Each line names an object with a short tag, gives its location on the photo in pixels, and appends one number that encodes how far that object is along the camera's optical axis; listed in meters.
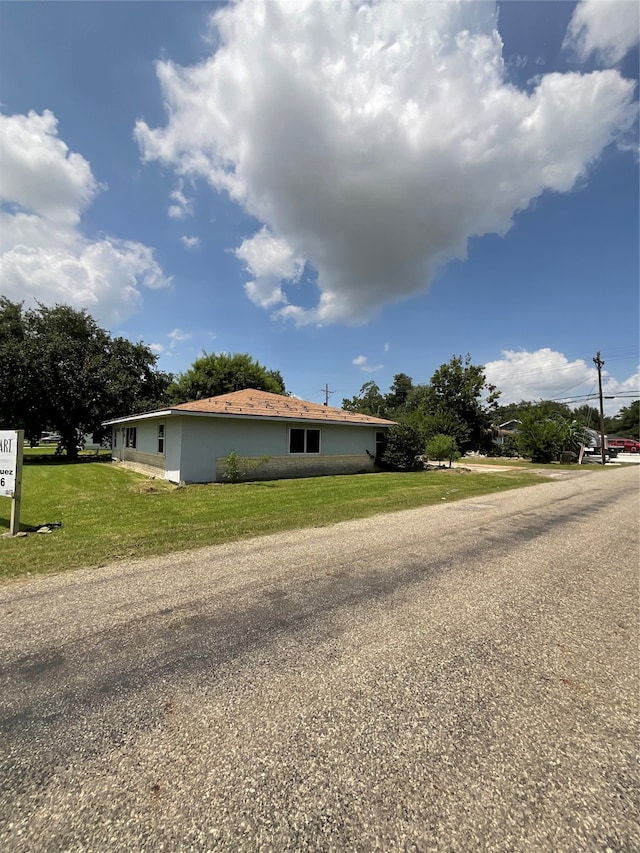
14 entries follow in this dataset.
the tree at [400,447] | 19.52
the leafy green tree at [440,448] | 21.25
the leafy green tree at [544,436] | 27.83
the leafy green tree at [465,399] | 36.47
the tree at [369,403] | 66.44
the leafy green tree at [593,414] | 85.64
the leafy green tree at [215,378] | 32.00
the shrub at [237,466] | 13.46
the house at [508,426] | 54.32
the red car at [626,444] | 50.12
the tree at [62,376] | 22.56
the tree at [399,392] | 76.62
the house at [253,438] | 13.72
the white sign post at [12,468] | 6.17
